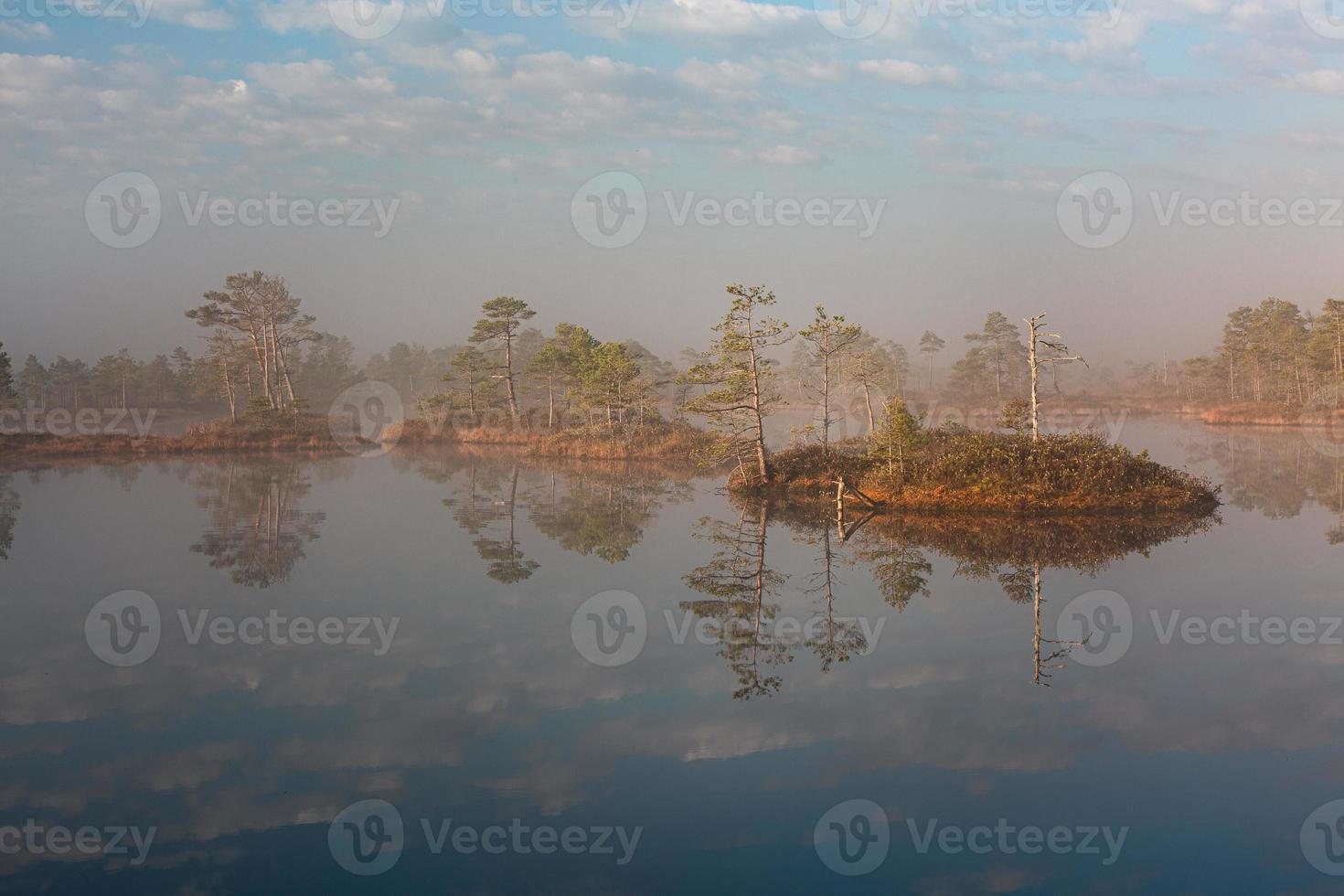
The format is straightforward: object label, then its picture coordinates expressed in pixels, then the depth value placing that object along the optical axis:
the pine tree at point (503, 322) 68.12
